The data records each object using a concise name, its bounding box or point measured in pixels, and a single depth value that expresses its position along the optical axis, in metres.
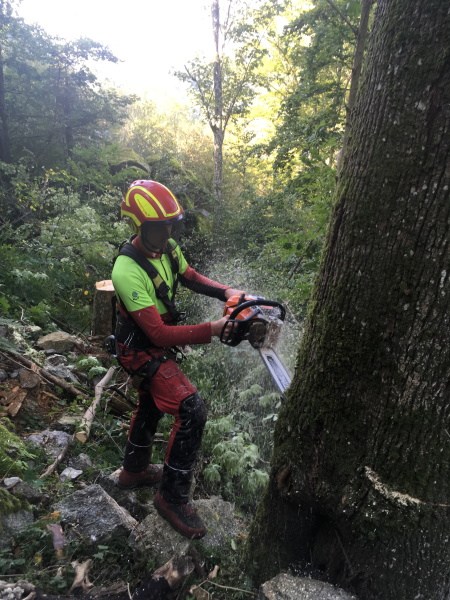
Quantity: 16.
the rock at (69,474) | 3.09
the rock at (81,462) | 3.30
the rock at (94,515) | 2.54
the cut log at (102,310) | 5.85
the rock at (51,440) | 3.38
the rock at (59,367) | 4.46
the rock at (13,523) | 2.36
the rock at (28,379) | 4.02
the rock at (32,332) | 4.89
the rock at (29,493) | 2.66
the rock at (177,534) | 2.49
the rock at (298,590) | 1.97
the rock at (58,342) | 4.94
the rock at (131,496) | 3.02
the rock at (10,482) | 2.68
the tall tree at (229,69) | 16.58
